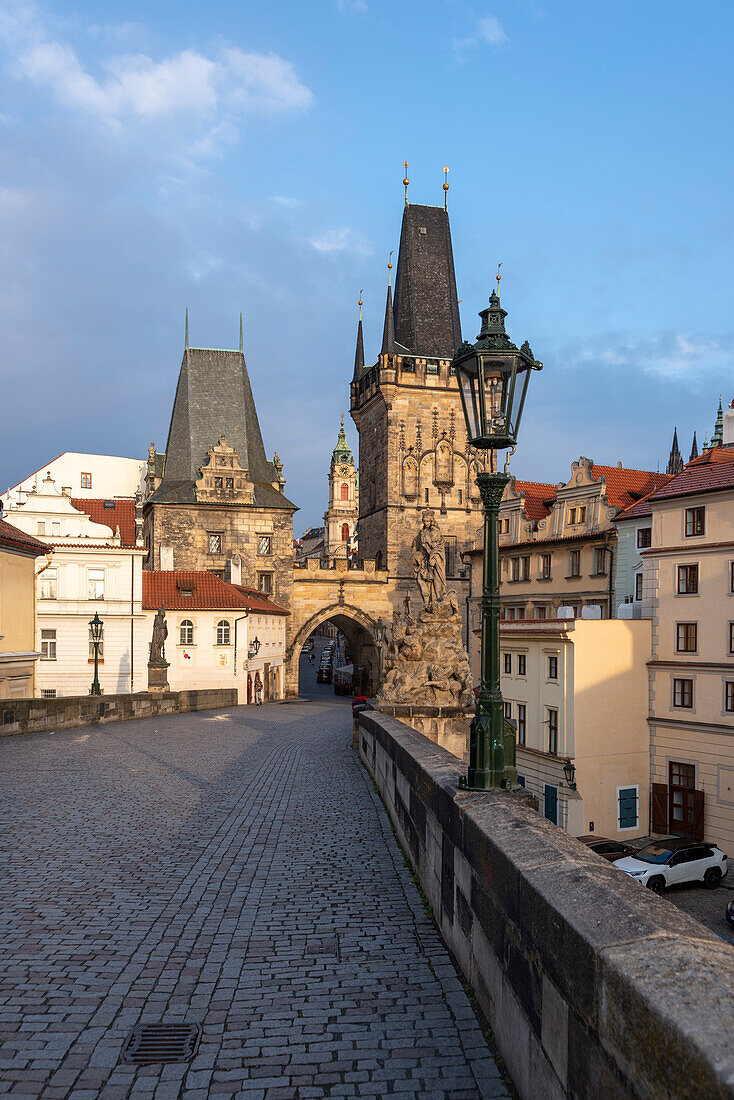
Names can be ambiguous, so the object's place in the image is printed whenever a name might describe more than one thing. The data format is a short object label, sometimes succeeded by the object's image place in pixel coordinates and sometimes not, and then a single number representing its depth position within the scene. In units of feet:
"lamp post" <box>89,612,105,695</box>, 81.89
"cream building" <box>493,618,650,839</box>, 90.07
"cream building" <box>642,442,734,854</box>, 85.49
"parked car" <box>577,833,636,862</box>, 73.26
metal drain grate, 13.03
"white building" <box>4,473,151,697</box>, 115.85
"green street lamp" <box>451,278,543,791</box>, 18.67
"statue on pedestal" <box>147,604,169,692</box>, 92.58
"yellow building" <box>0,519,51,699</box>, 74.43
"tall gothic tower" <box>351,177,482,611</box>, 176.45
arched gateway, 166.40
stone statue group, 44.21
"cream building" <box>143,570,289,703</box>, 118.21
